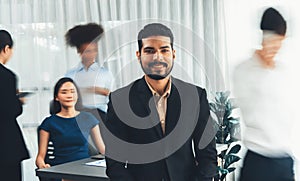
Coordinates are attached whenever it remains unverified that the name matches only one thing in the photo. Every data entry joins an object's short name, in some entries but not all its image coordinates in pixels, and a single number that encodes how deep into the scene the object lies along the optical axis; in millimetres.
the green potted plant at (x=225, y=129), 3340
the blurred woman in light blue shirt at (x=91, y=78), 3004
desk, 2344
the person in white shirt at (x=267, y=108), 1878
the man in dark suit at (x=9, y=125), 2896
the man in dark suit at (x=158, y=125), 1687
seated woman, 2906
